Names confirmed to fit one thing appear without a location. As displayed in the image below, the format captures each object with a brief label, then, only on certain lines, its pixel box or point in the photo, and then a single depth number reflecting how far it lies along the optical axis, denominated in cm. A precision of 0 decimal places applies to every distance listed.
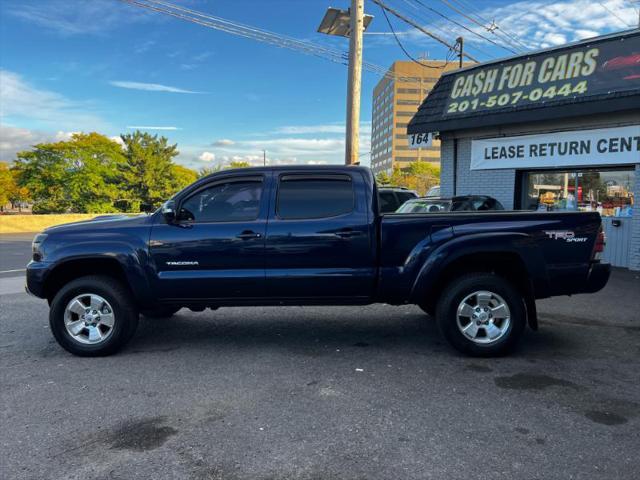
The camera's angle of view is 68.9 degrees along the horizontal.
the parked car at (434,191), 2343
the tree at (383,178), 7569
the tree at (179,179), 5918
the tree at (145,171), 5203
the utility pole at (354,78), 1066
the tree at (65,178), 4506
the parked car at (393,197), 1339
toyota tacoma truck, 466
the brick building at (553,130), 930
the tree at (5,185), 4675
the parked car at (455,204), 1027
